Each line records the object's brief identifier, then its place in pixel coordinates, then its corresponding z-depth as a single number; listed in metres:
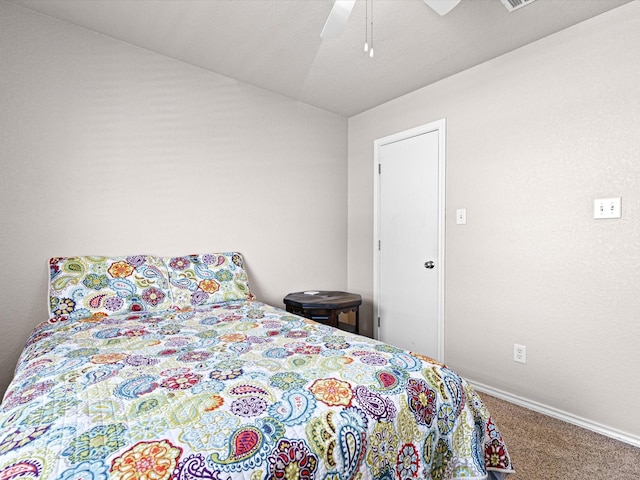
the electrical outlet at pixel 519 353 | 2.22
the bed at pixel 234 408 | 0.71
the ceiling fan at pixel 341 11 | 1.44
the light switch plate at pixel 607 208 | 1.85
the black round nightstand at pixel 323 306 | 2.56
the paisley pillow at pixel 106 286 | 1.81
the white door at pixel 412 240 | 2.72
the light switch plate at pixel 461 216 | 2.55
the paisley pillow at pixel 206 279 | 2.16
